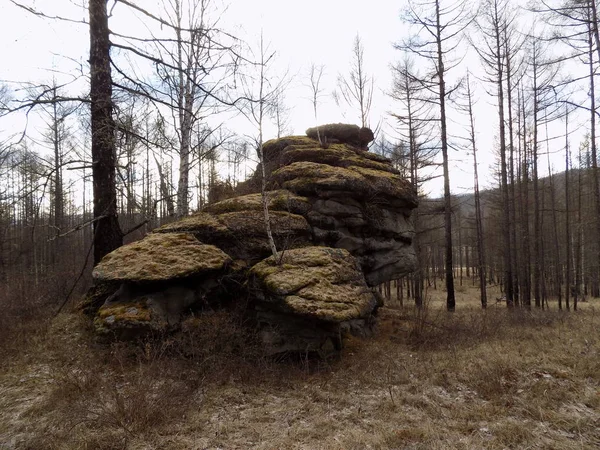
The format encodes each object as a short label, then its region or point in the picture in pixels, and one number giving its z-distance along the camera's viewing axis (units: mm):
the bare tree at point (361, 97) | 17891
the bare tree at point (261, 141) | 6746
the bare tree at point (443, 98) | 13641
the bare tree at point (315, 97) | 12230
